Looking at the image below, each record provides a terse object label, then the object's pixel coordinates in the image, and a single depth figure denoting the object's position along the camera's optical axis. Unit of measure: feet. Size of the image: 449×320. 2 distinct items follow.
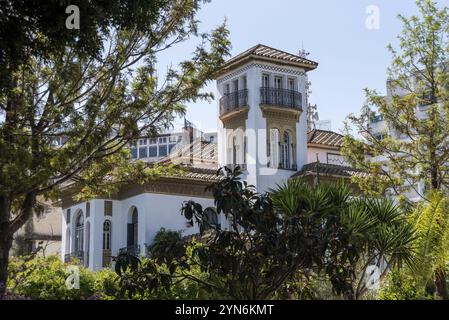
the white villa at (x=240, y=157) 104.01
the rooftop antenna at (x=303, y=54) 134.16
